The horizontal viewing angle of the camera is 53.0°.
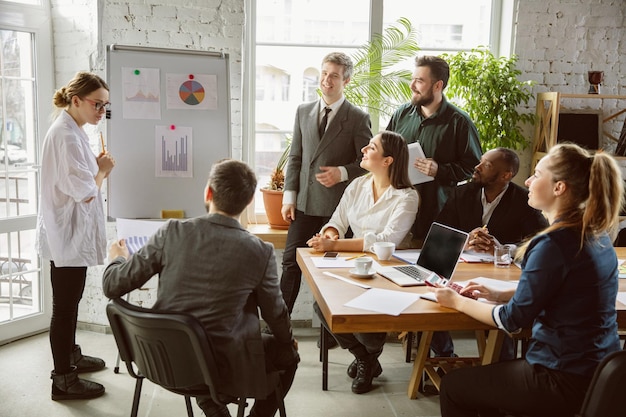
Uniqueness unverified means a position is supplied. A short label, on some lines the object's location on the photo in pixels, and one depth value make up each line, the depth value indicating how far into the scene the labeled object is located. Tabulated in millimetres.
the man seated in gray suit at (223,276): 1965
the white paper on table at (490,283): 2292
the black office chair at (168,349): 1846
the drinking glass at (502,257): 2725
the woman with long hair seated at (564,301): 1888
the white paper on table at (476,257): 2824
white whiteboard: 3518
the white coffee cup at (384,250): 2752
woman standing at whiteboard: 2861
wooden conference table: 2068
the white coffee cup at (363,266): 2484
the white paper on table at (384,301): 2116
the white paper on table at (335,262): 2668
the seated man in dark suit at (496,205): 3160
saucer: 2480
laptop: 2426
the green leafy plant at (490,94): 3918
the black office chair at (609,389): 1653
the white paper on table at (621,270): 2658
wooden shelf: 3922
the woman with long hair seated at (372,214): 2953
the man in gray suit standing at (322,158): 3547
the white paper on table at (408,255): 2791
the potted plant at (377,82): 4004
